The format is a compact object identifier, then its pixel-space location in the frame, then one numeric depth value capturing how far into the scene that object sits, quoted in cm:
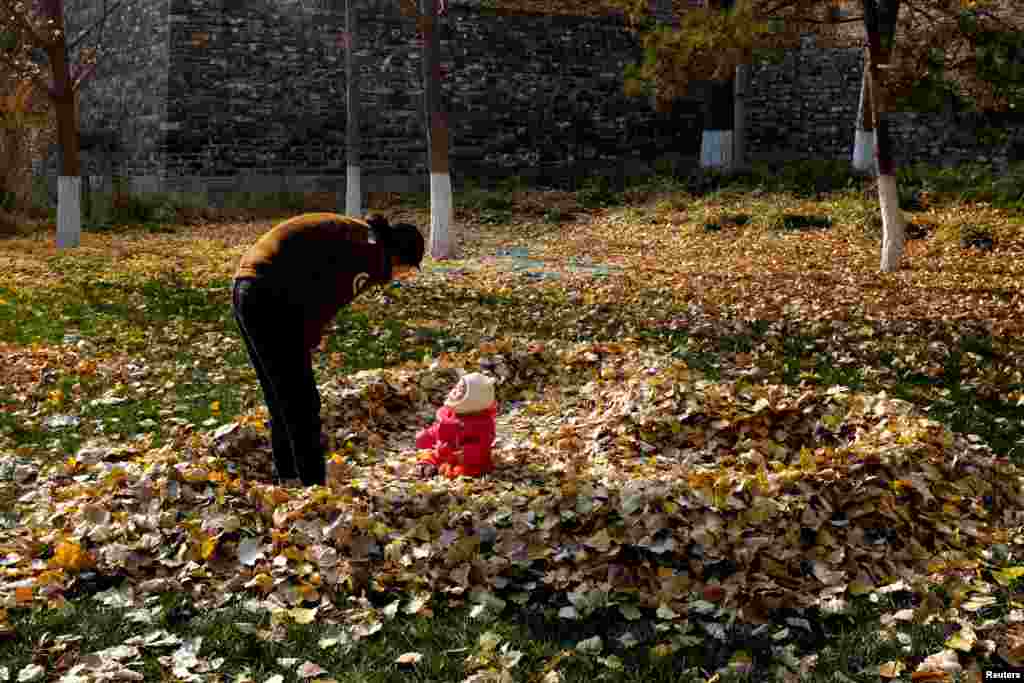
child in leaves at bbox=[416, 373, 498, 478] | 564
